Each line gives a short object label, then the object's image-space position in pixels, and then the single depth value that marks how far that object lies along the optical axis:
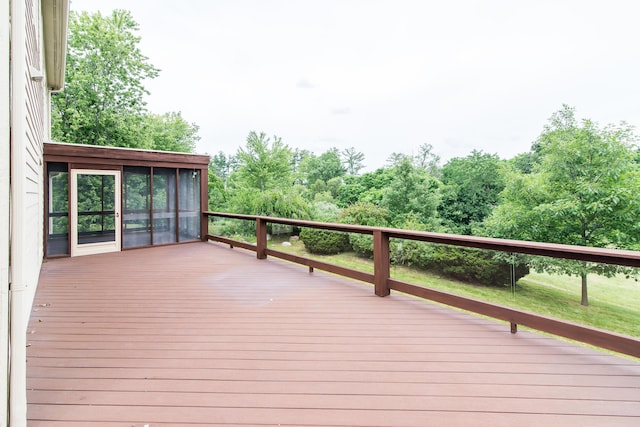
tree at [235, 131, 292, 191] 16.50
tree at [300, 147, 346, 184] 28.30
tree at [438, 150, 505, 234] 17.84
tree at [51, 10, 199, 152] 14.38
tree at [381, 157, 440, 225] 15.66
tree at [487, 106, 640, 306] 7.79
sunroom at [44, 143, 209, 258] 6.39
